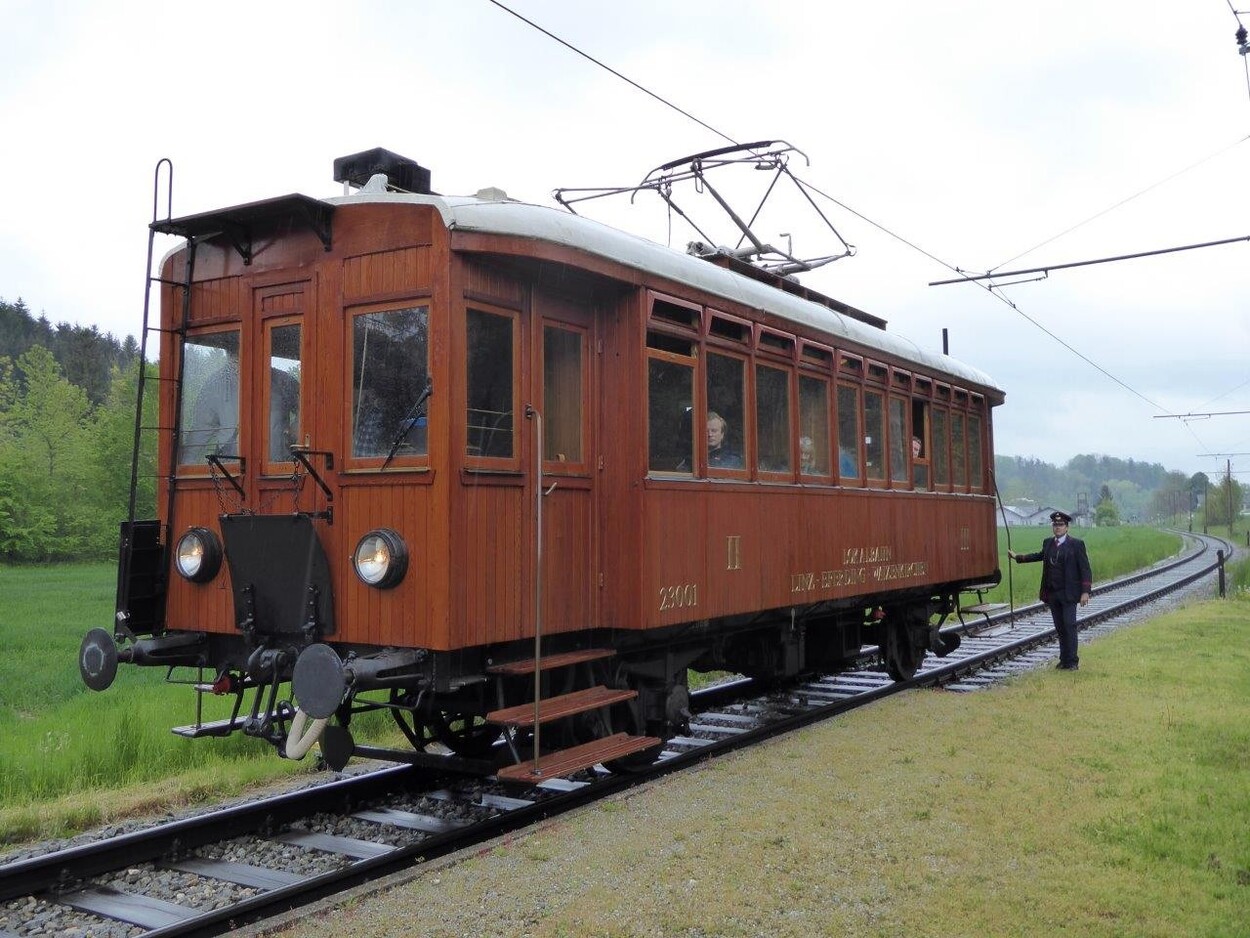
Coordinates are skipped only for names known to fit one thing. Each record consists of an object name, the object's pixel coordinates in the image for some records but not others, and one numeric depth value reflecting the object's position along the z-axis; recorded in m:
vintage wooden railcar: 5.52
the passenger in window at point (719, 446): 7.16
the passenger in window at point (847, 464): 8.99
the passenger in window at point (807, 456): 8.34
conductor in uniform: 11.27
